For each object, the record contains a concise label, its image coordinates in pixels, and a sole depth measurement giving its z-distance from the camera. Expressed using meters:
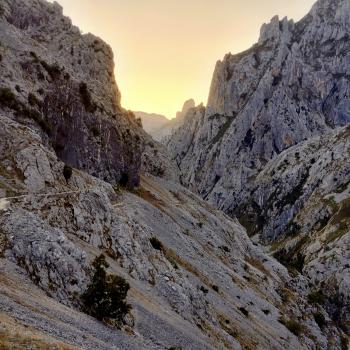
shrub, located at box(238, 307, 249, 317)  48.83
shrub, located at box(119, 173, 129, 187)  67.16
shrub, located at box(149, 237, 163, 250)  44.28
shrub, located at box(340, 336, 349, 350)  65.50
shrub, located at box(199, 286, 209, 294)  45.58
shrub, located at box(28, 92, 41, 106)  53.50
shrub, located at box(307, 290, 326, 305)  75.11
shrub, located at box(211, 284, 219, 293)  49.35
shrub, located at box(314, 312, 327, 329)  66.94
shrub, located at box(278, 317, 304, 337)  55.59
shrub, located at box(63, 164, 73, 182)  44.84
